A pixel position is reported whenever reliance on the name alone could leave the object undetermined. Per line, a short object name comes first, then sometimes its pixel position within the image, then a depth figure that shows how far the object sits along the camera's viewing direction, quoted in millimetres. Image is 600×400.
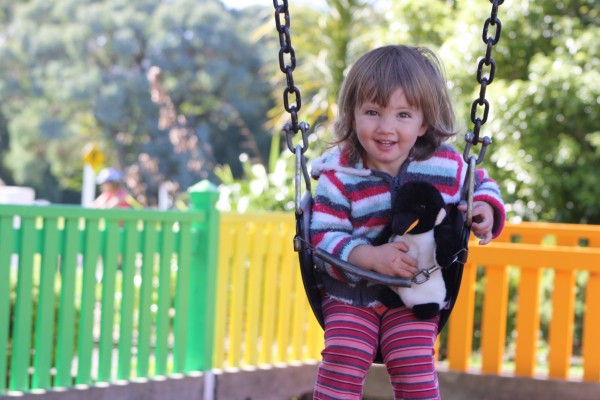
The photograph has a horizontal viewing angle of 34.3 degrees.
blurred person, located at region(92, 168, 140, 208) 9758
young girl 2568
